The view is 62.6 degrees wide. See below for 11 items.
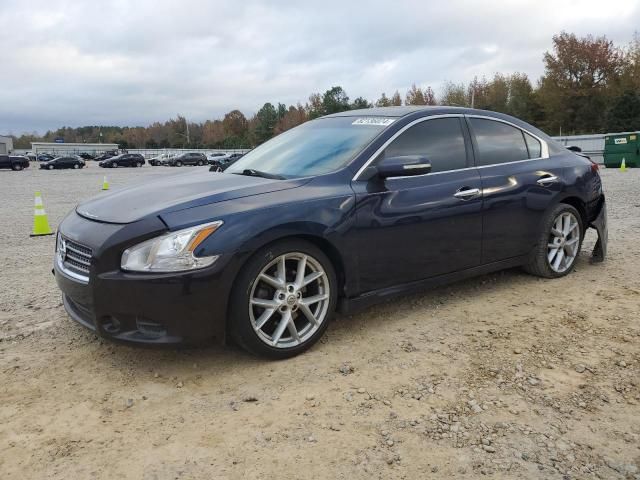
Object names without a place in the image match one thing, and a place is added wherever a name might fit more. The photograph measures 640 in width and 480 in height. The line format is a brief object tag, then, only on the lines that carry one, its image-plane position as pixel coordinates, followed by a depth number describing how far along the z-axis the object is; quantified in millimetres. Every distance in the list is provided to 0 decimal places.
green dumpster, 24672
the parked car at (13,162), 41316
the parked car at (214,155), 63534
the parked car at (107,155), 70119
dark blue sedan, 3012
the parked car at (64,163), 46969
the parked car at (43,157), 72856
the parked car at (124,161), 52375
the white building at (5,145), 91181
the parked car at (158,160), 60288
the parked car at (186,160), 58656
